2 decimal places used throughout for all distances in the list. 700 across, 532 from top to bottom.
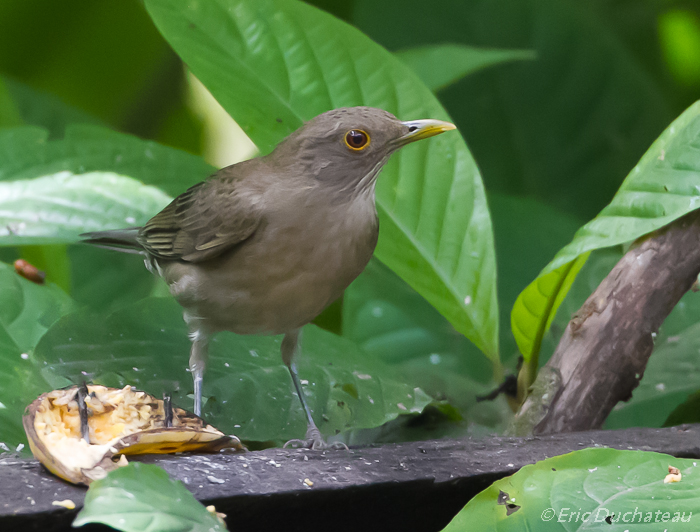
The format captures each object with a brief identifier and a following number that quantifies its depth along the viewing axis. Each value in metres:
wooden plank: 2.62
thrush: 4.08
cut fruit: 2.78
